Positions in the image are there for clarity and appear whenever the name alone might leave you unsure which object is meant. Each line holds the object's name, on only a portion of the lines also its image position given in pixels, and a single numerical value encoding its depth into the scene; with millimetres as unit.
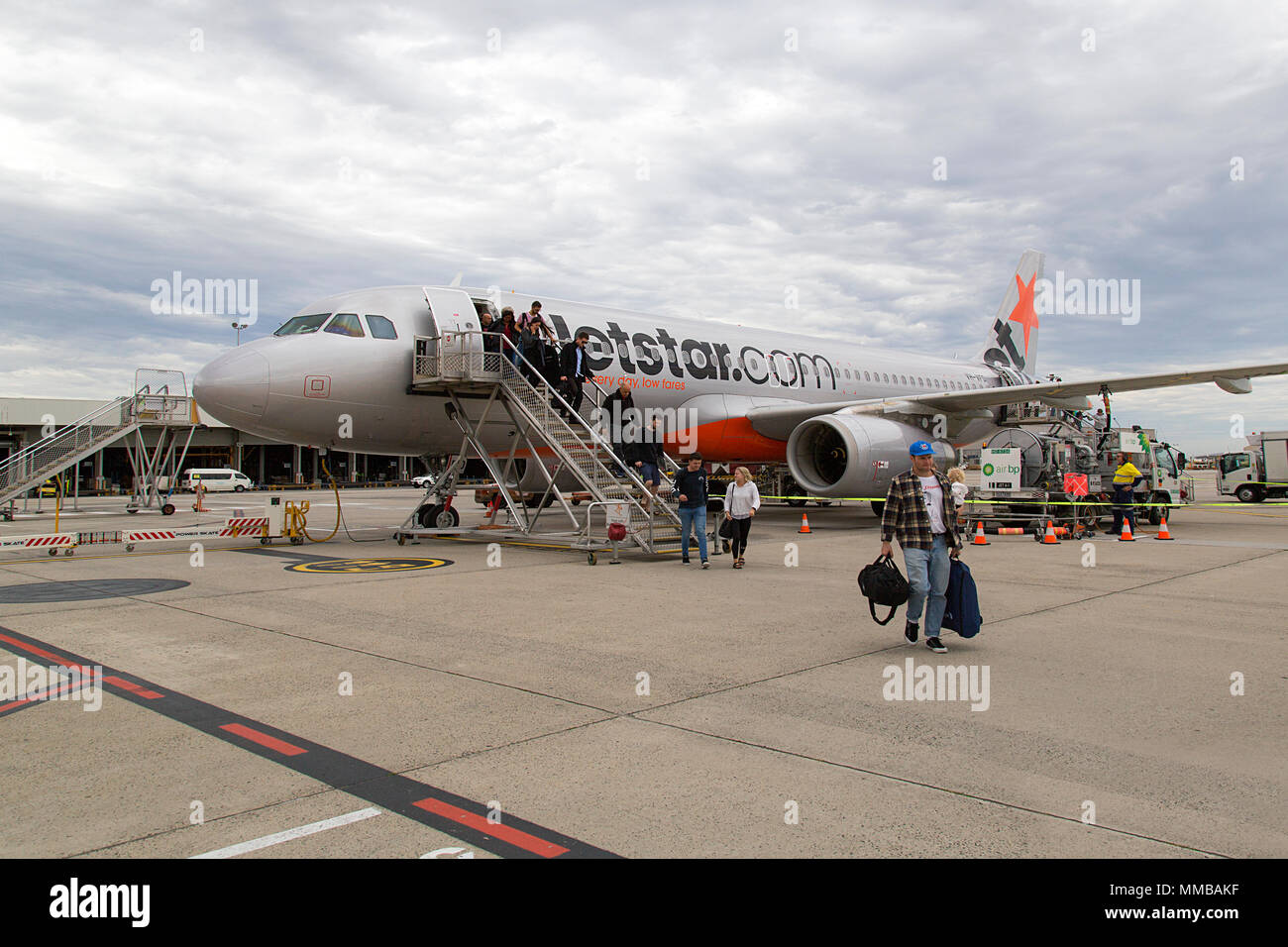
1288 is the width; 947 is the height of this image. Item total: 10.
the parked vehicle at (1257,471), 32000
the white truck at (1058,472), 17609
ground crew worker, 16984
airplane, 13211
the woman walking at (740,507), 11961
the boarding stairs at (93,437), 21531
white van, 48656
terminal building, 50281
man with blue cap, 6633
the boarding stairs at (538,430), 13203
